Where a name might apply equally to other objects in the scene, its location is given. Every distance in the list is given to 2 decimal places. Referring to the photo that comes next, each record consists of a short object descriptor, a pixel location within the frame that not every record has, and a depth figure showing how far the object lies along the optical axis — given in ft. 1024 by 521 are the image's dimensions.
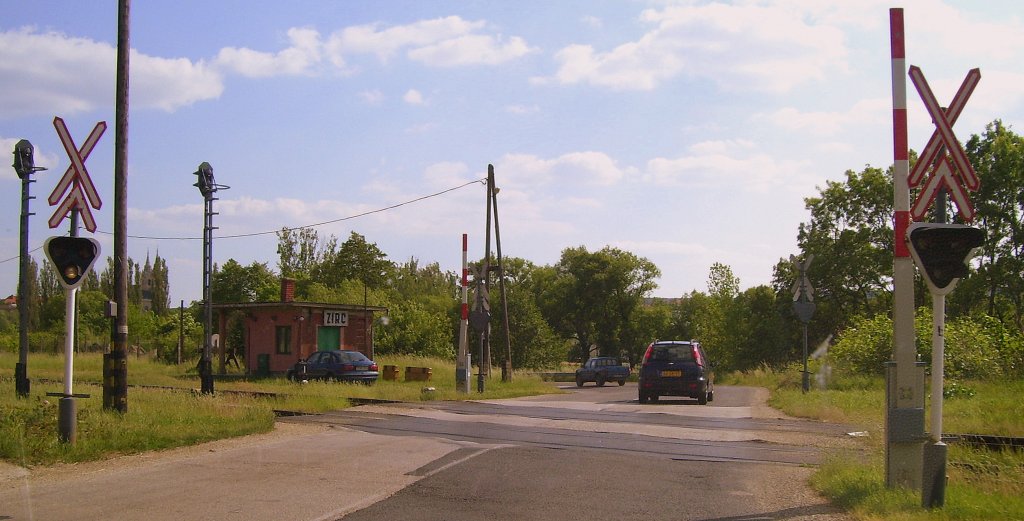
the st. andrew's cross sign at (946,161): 24.76
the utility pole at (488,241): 106.72
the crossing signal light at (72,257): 36.91
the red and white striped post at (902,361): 26.43
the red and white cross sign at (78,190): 40.09
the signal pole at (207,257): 77.71
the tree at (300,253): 277.85
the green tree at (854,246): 182.91
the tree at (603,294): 265.34
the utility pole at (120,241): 48.39
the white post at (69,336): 37.12
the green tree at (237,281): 248.32
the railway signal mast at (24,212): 78.48
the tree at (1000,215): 164.25
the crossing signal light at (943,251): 23.93
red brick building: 124.67
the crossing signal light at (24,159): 78.59
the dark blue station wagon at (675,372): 76.89
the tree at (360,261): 240.94
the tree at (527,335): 223.10
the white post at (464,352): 87.04
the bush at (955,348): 88.12
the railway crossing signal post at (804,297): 82.23
